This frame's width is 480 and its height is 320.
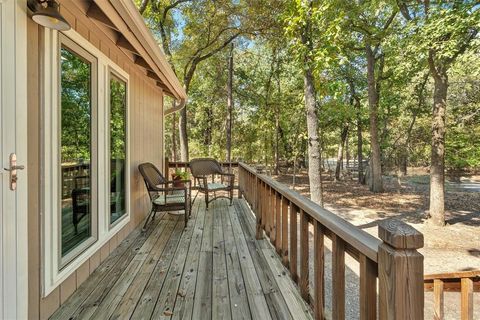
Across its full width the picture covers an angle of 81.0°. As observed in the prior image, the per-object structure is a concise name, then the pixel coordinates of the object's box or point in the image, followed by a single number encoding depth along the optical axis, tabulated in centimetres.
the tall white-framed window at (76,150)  206
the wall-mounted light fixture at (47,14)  157
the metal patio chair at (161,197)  380
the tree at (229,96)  1158
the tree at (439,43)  529
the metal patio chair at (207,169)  552
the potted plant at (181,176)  590
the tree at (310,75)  512
